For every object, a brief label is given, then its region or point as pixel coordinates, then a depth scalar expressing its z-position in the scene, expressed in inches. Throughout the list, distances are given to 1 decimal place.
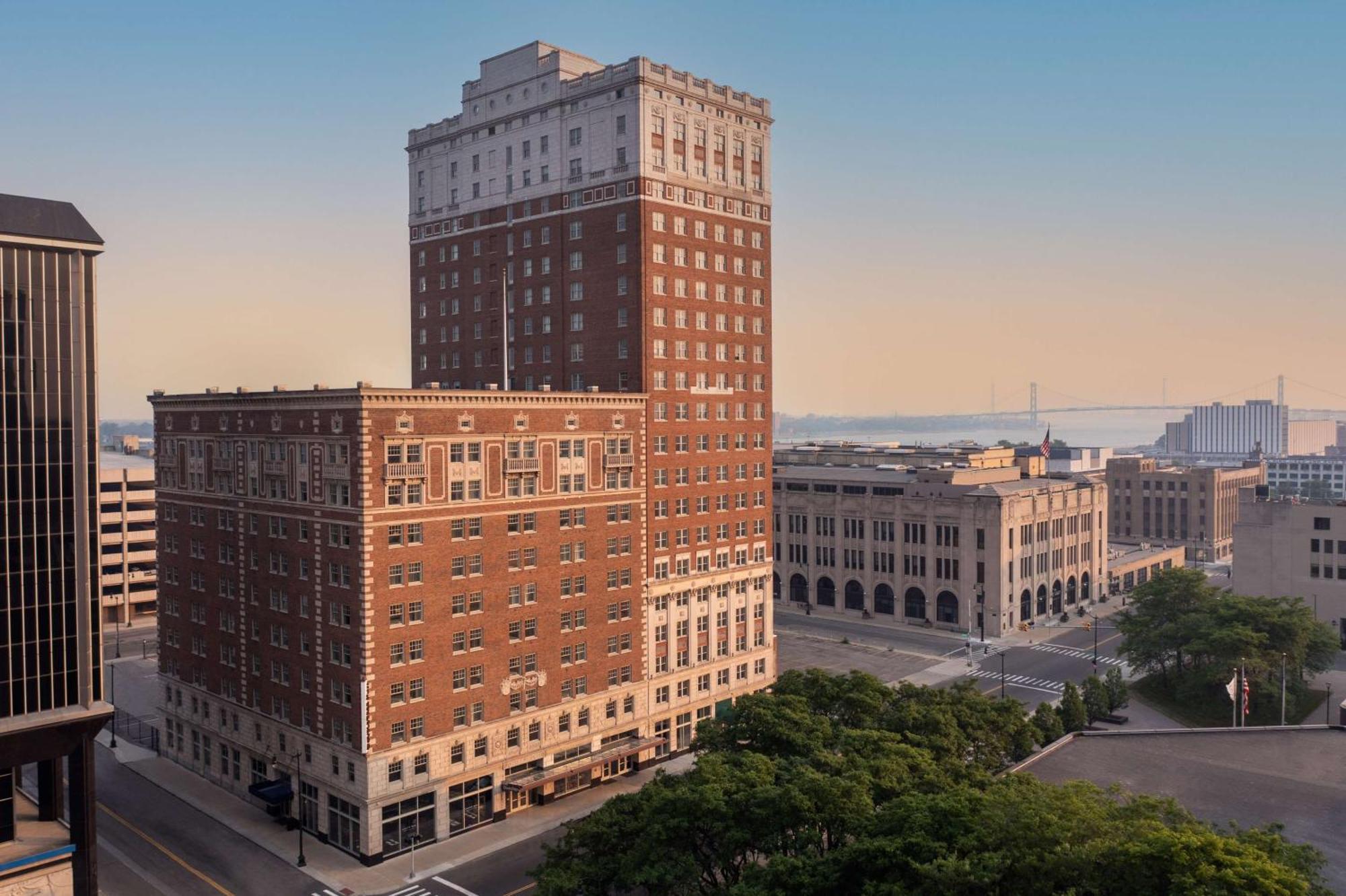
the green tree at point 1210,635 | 3671.3
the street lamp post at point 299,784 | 2674.7
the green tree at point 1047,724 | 3029.0
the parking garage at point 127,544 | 5487.2
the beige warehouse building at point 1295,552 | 4923.7
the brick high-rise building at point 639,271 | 3358.8
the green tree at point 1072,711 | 3166.8
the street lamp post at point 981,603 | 5137.8
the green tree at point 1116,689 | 3612.2
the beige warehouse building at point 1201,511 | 7618.1
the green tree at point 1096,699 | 3543.3
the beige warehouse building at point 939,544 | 5191.9
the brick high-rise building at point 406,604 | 2598.4
